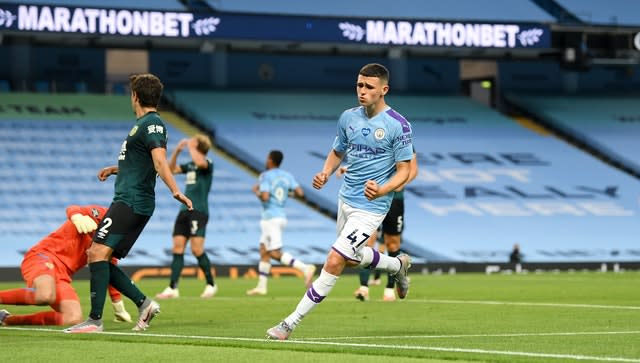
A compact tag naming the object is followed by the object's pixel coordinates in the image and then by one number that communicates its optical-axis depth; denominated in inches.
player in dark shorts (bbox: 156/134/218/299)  807.1
